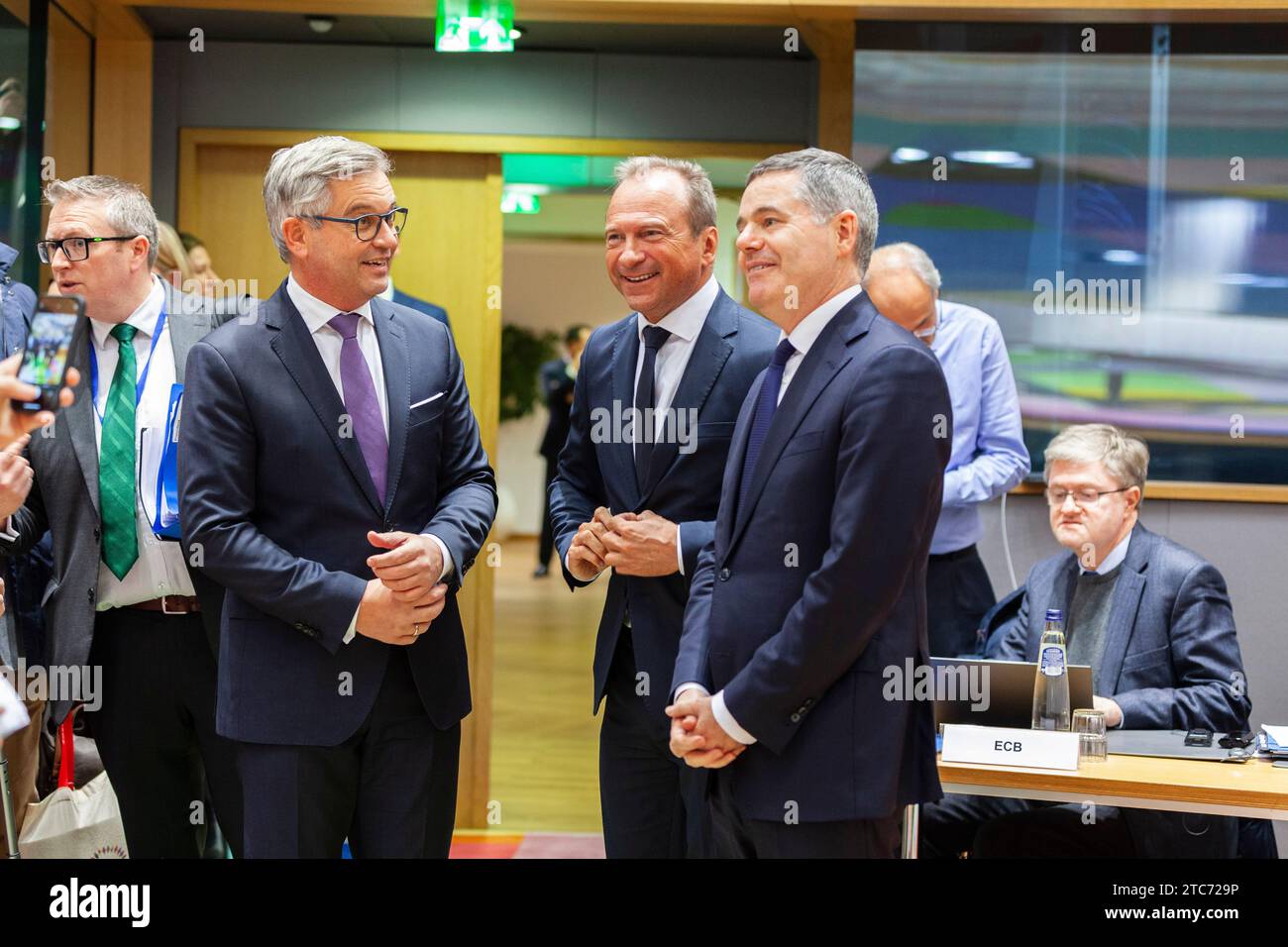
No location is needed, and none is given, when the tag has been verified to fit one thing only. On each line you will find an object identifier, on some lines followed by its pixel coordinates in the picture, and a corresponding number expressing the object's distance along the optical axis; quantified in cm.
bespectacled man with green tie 311
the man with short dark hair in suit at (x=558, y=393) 1084
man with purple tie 260
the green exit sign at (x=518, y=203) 901
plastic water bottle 302
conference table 276
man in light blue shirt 409
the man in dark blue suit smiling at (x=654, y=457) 283
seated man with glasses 324
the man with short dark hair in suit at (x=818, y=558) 227
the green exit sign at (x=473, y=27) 488
